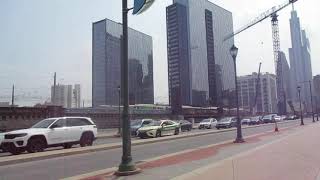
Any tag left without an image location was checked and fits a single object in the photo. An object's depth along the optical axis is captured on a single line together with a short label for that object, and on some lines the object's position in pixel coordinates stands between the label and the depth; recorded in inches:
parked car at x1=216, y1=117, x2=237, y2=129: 1420.8
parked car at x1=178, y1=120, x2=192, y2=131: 1311.8
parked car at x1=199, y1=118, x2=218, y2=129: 1498.9
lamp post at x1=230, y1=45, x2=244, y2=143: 686.8
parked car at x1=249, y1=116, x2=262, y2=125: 1799.6
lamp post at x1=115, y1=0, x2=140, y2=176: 323.6
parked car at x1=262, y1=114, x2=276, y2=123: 1916.5
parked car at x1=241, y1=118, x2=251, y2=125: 1829.9
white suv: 554.6
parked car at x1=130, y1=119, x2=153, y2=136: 1038.7
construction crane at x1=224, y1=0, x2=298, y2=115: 3302.4
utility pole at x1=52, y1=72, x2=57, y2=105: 1840.9
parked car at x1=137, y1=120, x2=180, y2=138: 913.9
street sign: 325.3
